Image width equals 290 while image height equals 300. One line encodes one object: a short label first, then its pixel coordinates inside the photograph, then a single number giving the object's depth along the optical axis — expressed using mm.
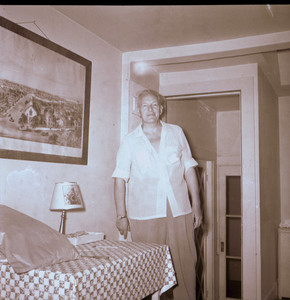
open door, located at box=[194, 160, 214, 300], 3690
